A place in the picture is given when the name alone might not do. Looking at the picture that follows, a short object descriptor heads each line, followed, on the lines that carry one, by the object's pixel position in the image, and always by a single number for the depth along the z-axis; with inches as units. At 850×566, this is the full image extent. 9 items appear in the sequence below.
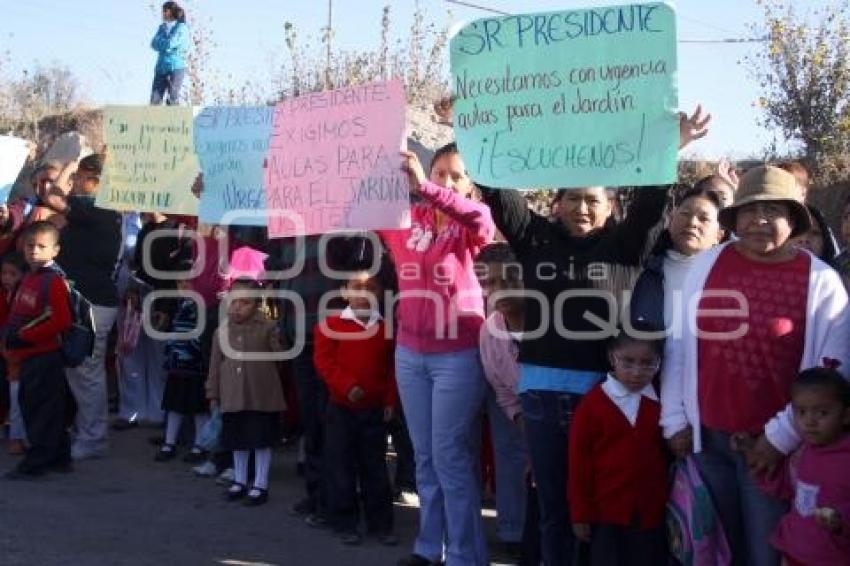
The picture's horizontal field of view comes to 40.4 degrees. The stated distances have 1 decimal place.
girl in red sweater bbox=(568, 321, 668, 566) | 168.7
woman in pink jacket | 203.6
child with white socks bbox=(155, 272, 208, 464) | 314.3
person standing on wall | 578.9
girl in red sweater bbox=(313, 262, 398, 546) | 240.1
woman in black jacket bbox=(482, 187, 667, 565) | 176.2
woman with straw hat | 151.1
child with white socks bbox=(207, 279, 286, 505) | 273.7
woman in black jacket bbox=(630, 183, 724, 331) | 175.3
